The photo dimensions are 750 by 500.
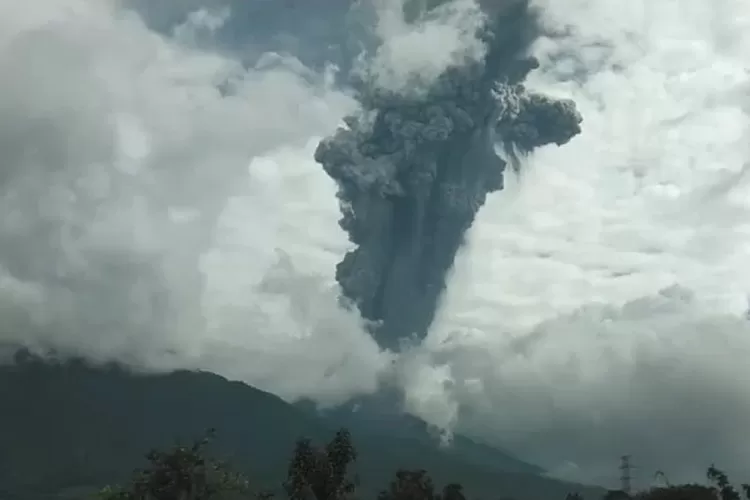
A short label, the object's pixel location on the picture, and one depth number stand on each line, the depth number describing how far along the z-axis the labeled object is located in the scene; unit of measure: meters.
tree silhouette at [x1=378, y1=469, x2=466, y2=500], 77.25
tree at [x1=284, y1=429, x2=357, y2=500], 63.94
